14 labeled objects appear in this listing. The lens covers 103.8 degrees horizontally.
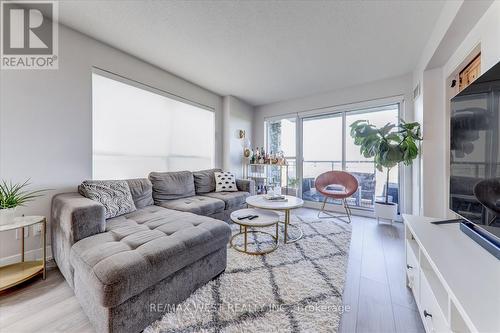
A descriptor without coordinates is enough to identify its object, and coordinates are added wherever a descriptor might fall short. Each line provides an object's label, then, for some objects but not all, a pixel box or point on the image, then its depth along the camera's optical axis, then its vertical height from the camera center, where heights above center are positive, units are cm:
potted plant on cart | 147 -26
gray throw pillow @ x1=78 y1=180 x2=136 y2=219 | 187 -28
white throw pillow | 347 -28
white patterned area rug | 119 -94
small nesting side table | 193 -55
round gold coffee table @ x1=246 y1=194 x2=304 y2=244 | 225 -45
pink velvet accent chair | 327 -33
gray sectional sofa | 104 -57
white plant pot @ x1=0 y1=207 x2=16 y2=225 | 145 -37
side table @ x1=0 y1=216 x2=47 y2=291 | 143 -83
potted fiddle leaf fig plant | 267 +33
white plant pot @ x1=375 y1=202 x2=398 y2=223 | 296 -67
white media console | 67 -47
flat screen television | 97 +8
